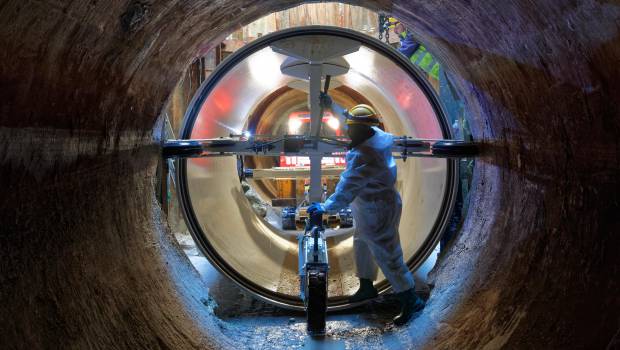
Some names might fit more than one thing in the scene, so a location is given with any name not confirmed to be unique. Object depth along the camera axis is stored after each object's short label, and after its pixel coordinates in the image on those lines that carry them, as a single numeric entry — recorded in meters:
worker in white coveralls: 3.26
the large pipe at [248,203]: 3.35
